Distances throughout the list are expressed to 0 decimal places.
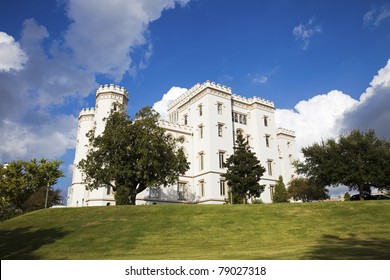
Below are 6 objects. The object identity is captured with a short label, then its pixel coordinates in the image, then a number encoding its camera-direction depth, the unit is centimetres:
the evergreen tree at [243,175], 3912
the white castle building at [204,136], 4744
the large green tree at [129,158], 3388
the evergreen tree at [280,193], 4962
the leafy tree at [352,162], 3594
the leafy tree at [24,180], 5038
